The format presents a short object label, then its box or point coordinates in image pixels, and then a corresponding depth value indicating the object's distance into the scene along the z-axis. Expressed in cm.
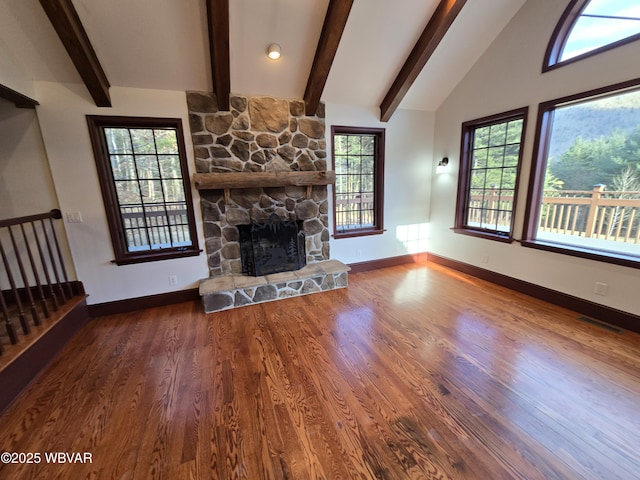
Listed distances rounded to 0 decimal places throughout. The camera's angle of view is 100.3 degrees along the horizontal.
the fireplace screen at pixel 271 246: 357
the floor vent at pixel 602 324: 257
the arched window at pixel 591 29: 244
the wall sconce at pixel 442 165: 433
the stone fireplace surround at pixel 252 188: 327
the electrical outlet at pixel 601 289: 270
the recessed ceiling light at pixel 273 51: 287
